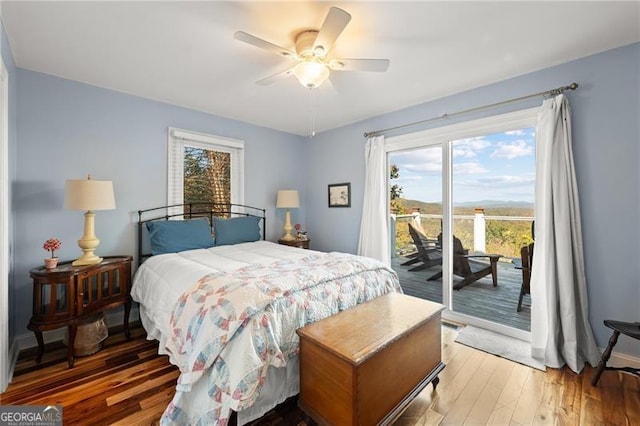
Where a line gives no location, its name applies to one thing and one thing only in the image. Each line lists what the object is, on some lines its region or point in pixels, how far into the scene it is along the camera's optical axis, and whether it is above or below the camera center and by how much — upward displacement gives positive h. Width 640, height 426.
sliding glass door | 2.84 -0.01
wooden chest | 1.39 -0.84
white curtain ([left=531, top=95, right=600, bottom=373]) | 2.26 -0.40
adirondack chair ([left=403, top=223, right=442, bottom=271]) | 3.40 -0.48
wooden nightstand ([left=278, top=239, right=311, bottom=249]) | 4.11 -0.47
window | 3.43 +0.56
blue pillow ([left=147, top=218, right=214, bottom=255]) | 2.97 -0.28
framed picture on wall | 4.21 +0.26
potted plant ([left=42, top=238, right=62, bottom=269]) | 2.29 -0.33
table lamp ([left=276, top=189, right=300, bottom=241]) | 4.18 +0.15
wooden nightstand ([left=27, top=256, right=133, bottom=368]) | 2.20 -0.73
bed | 1.47 -0.65
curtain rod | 2.36 +1.08
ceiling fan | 1.68 +1.09
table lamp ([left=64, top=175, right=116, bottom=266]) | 2.38 +0.07
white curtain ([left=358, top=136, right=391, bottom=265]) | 3.67 +0.09
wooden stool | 1.93 -0.91
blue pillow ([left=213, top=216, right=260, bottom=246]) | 3.48 -0.25
